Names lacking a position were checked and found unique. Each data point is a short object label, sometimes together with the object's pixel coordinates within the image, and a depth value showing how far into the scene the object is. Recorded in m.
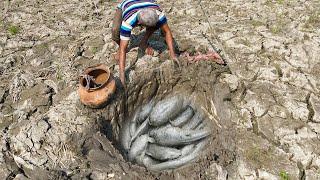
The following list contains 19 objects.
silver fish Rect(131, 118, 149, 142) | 2.97
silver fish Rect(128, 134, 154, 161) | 2.84
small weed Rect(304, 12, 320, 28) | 3.70
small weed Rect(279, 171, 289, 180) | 2.40
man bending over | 2.81
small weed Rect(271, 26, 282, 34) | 3.62
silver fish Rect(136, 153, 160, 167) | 2.79
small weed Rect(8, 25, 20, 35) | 3.69
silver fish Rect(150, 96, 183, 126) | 3.05
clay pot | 2.65
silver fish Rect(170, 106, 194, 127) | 3.02
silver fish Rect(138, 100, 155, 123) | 3.07
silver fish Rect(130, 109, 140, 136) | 3.01
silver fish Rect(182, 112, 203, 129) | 2.99
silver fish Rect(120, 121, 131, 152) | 2.89
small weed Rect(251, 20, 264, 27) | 3.75
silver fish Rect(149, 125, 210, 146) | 2.86
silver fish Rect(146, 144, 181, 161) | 2.79
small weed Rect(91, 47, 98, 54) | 3.40
